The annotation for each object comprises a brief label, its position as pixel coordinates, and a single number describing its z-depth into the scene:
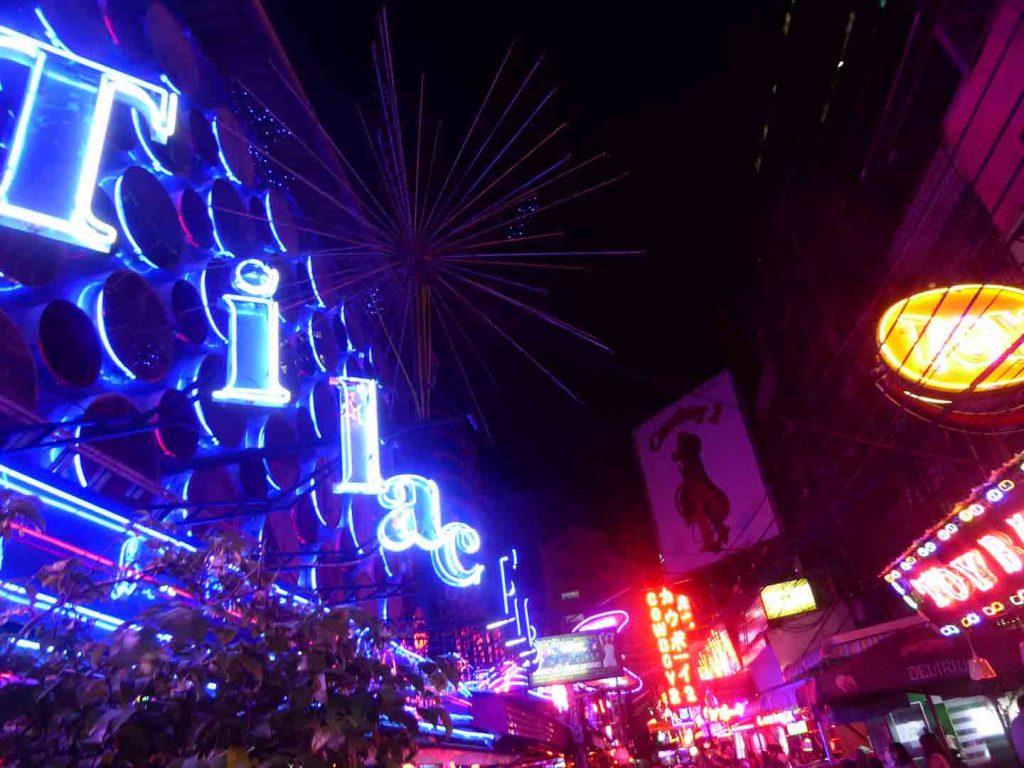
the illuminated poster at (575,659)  14.44
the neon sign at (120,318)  5.00
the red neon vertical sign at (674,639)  21.57
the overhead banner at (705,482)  15.35
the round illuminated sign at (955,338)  7.03
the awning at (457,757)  8.48
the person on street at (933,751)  8.39
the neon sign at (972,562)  6.39
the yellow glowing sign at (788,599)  18.84
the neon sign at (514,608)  15.73
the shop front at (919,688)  10.68
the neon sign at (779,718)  23.15
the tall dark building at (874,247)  9.55
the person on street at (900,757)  8.43
